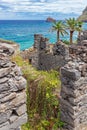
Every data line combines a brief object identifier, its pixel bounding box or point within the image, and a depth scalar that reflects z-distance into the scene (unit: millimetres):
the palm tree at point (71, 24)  21225
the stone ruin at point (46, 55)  11796
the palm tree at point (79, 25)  21510
